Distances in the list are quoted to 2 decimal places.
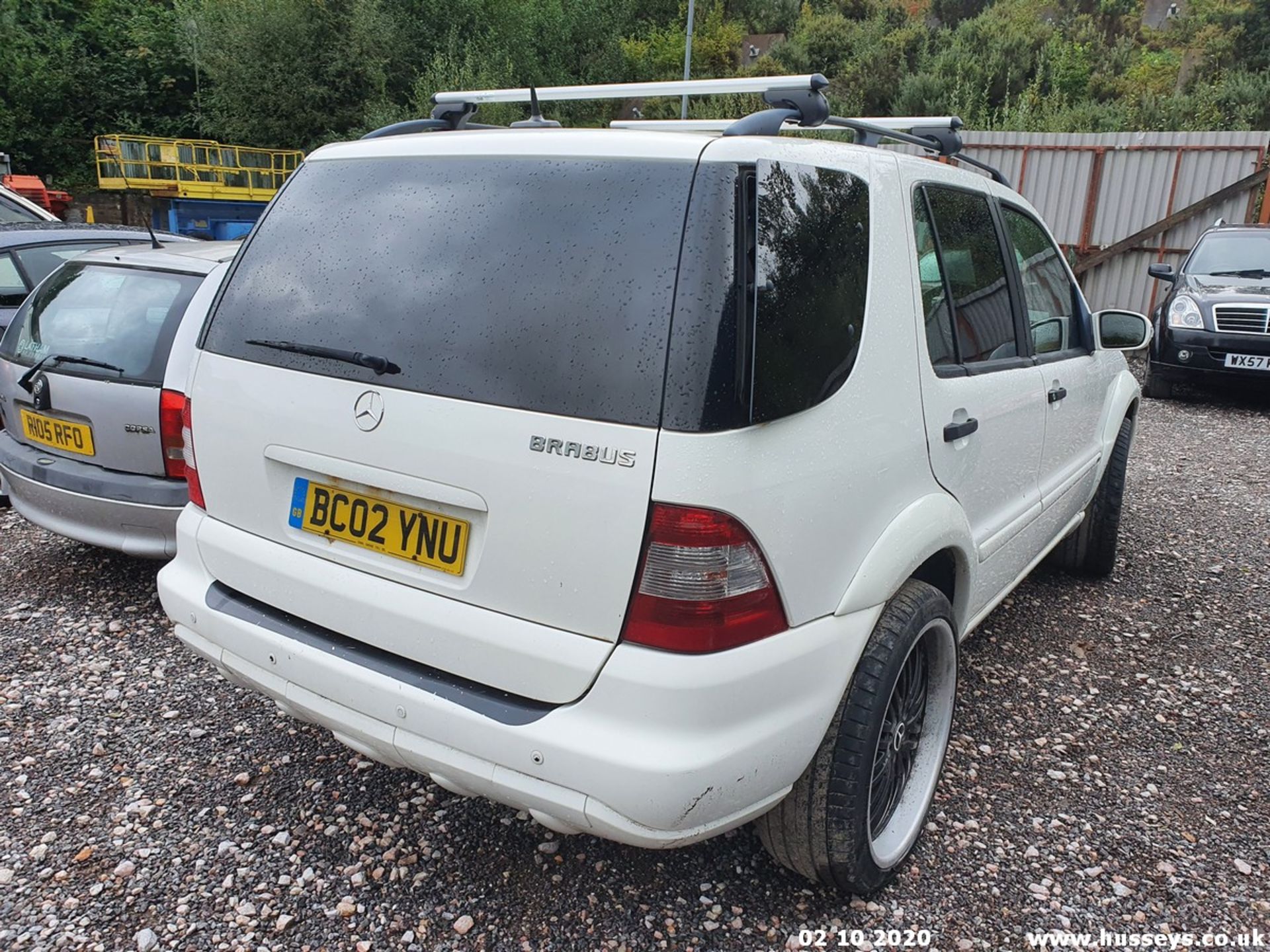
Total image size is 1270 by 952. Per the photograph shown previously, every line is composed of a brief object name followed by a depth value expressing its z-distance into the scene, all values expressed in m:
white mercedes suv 1.68
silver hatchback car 3.53
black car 8.36
